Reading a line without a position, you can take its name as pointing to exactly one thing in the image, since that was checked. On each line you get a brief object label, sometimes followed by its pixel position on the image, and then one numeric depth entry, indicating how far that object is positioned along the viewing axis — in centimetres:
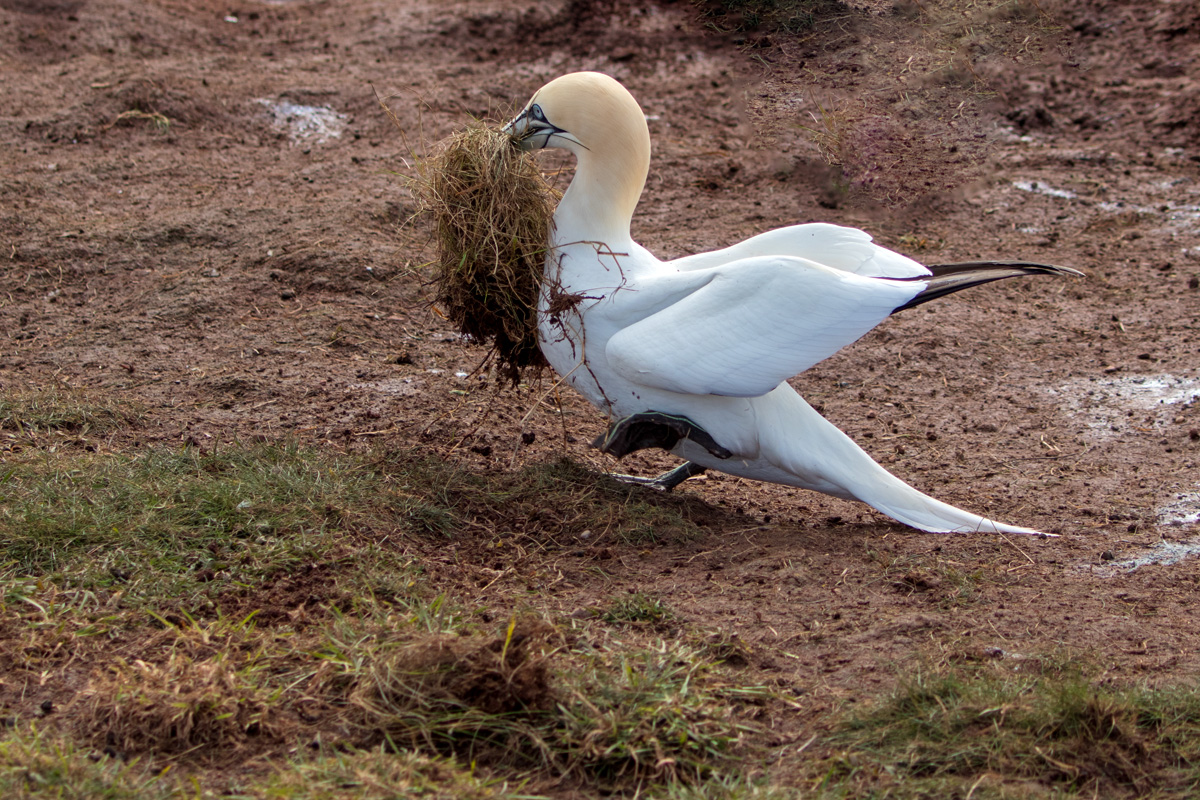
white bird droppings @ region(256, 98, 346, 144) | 1633
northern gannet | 755
